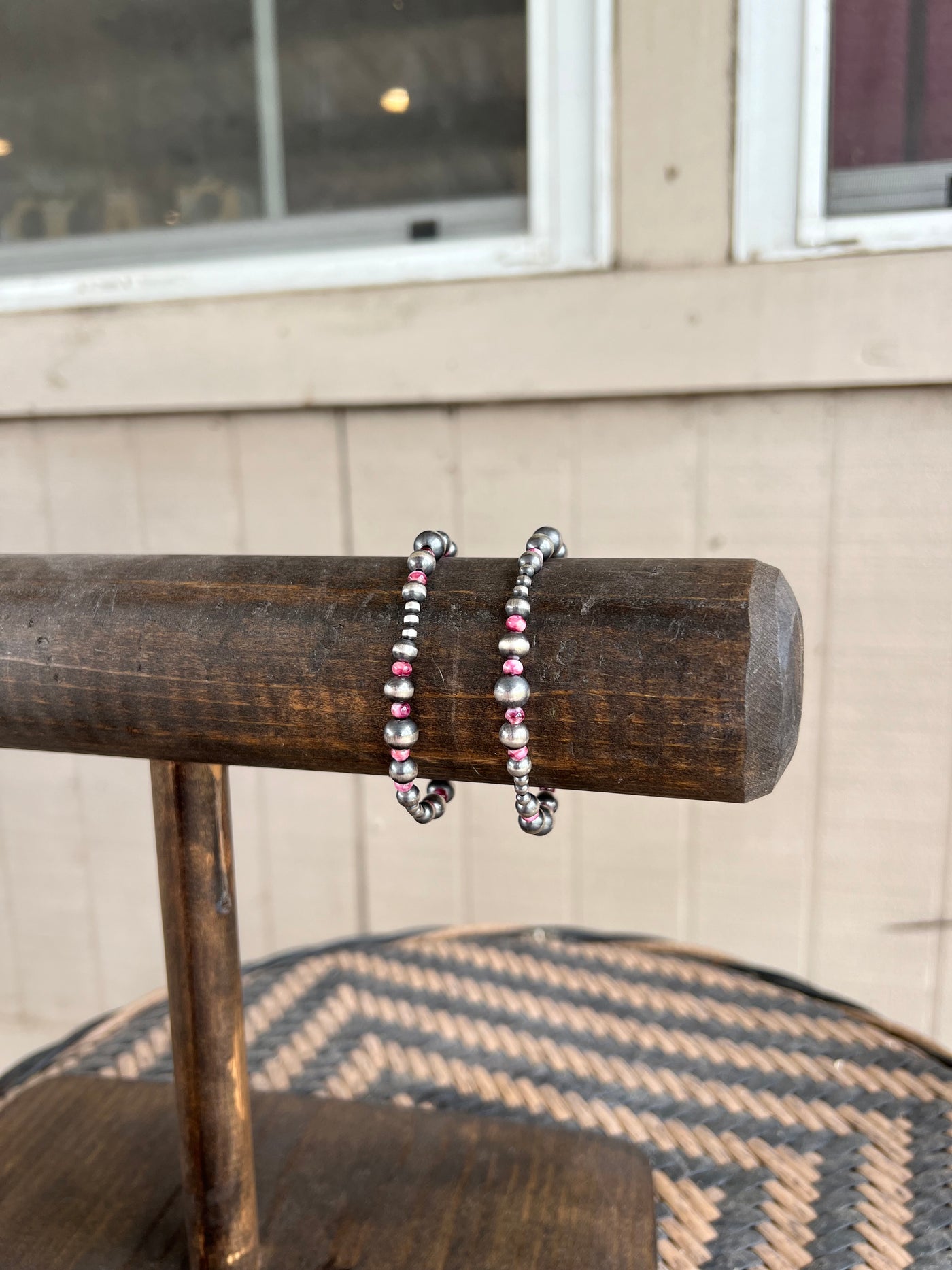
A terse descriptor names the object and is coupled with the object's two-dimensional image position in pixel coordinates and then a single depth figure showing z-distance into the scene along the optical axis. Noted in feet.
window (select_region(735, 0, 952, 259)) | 2.24
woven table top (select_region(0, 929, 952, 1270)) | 1.56
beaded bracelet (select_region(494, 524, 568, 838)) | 0.96
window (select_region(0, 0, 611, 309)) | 2.43
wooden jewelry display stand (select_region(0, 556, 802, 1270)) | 0.96
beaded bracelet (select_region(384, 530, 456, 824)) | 1.00
